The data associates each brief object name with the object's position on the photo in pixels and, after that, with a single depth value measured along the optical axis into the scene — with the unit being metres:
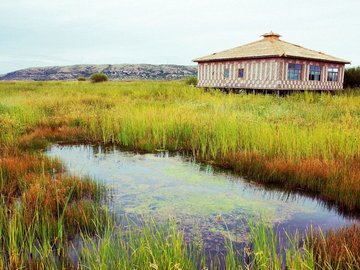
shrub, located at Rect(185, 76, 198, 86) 37.53
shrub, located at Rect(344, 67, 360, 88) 29.98
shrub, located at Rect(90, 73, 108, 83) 47.89
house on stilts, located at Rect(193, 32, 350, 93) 23.36
